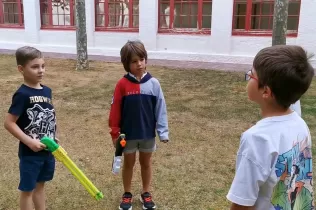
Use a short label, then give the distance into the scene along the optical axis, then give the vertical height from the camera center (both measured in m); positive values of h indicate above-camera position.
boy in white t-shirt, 1.29 -0.36
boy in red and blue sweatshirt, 2.63 -0.52
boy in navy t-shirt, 2.25 -0.54
